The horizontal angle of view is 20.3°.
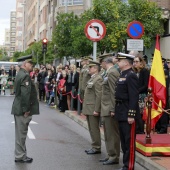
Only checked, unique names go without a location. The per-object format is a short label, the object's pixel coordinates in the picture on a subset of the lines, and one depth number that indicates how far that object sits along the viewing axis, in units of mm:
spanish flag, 10172
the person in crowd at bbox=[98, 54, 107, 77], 9828
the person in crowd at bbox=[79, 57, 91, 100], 12336
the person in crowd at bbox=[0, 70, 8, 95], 31281
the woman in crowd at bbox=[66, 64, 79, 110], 18781
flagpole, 9398
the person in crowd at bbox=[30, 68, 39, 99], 28162
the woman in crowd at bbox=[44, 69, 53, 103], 24078
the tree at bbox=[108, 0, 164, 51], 24047
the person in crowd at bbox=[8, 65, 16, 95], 32659
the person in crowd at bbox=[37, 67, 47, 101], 26125
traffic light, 30627
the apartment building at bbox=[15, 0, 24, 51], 168250
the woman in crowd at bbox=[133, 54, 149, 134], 11555
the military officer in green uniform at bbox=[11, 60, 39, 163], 9156
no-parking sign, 14181
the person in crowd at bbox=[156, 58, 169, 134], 12433
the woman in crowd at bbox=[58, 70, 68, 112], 19995
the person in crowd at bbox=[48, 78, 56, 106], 23264
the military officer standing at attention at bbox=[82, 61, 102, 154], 10195
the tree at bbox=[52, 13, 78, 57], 33188
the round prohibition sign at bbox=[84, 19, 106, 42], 15266
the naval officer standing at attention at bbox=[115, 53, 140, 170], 8008
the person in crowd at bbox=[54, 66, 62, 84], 21631
